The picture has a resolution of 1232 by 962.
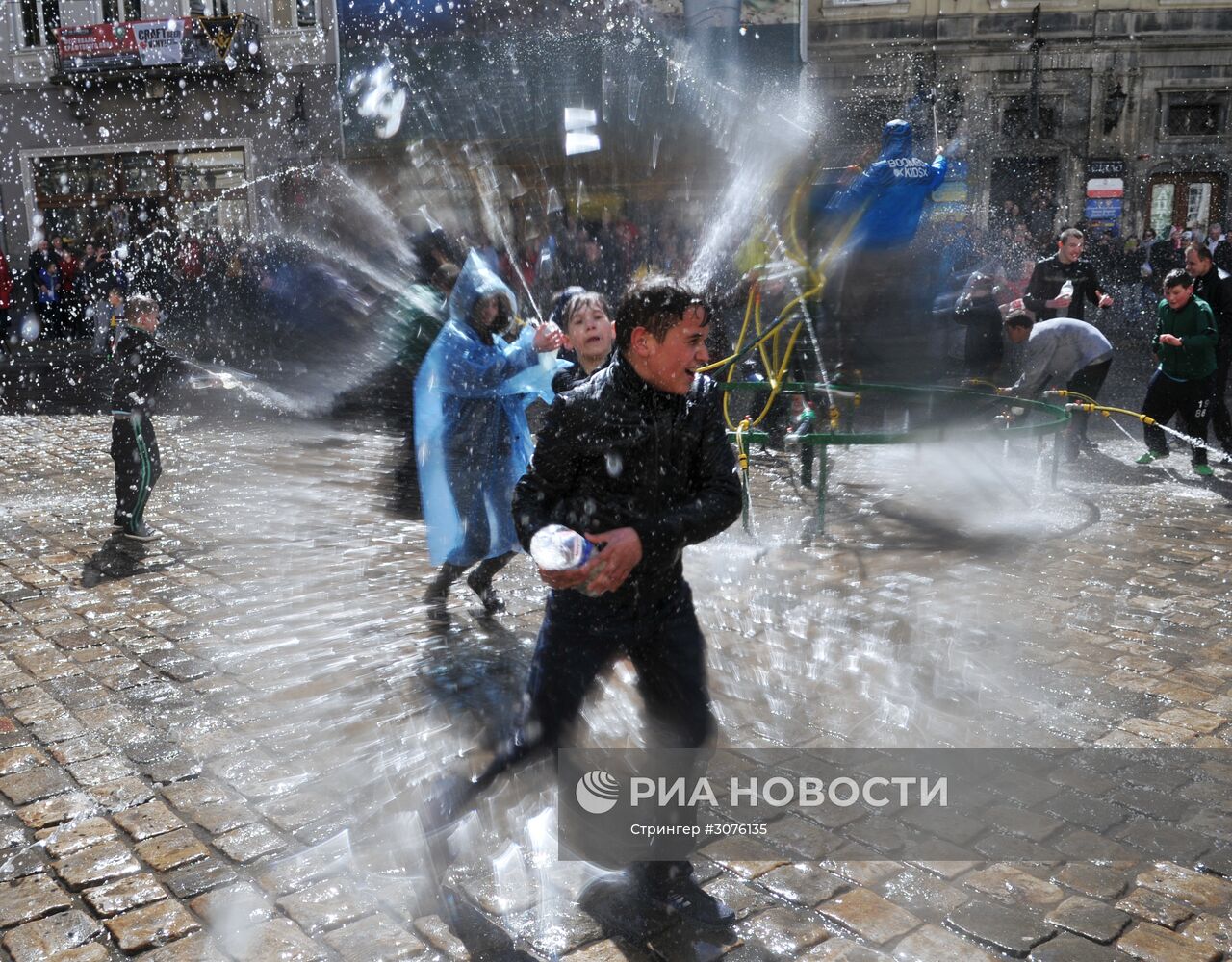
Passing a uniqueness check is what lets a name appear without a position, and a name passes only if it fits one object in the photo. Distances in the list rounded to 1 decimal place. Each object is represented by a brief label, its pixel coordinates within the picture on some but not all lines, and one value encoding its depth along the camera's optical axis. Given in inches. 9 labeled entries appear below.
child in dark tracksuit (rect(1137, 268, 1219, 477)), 364.2
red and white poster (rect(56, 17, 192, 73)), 1017.5
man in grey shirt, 372.8
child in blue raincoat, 218.1
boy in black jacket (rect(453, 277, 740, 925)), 120.2
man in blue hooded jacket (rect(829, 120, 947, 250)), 430.6
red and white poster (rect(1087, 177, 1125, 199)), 1024.2
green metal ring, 270.8
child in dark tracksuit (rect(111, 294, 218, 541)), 289.9
